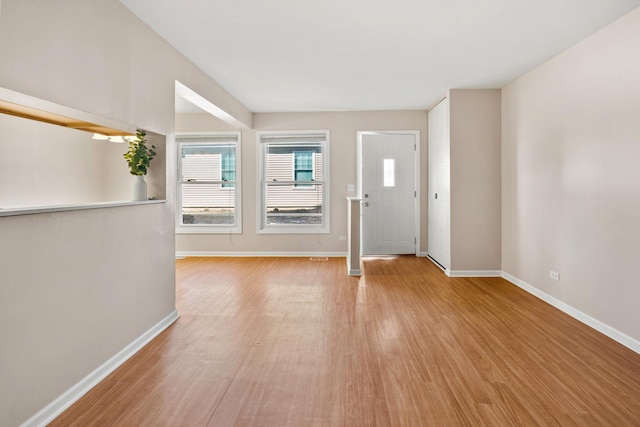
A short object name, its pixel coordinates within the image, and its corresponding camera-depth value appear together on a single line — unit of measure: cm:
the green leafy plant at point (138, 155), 273
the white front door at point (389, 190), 636
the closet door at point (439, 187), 511
